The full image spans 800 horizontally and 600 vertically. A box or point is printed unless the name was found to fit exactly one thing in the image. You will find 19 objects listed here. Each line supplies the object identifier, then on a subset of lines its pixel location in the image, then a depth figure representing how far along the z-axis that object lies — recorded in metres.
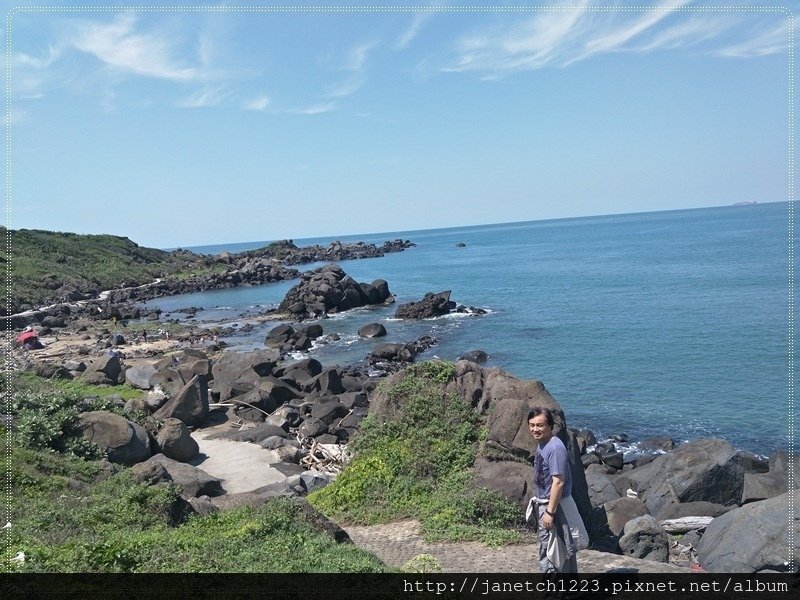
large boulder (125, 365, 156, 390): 27.53
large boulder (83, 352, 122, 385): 27.58
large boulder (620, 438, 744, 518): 16.59
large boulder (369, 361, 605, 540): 11.59
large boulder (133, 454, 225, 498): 13.69
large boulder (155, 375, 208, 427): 22.66
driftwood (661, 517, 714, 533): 14.83
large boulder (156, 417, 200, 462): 18.17
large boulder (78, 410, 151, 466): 15.70
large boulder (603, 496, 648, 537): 14.70
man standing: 6.87
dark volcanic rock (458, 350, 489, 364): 36.39
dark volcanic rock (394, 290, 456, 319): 53.75
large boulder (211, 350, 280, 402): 27.70
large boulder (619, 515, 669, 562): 12.55
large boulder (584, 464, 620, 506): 17.23
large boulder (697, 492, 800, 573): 10.59
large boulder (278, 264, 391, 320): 58.09
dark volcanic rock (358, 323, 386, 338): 46.38
